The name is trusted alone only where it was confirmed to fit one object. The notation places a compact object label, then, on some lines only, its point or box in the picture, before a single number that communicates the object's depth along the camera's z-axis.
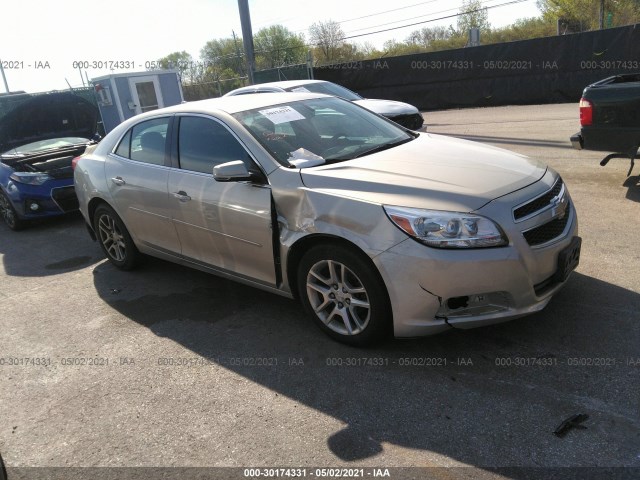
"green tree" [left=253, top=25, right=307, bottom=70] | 58.81
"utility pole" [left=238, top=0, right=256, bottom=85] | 19.09
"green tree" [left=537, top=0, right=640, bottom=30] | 37.21
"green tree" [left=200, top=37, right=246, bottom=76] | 24.45
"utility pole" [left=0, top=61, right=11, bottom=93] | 33.99
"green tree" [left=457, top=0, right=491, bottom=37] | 49.81
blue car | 7.61
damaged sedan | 3.02
